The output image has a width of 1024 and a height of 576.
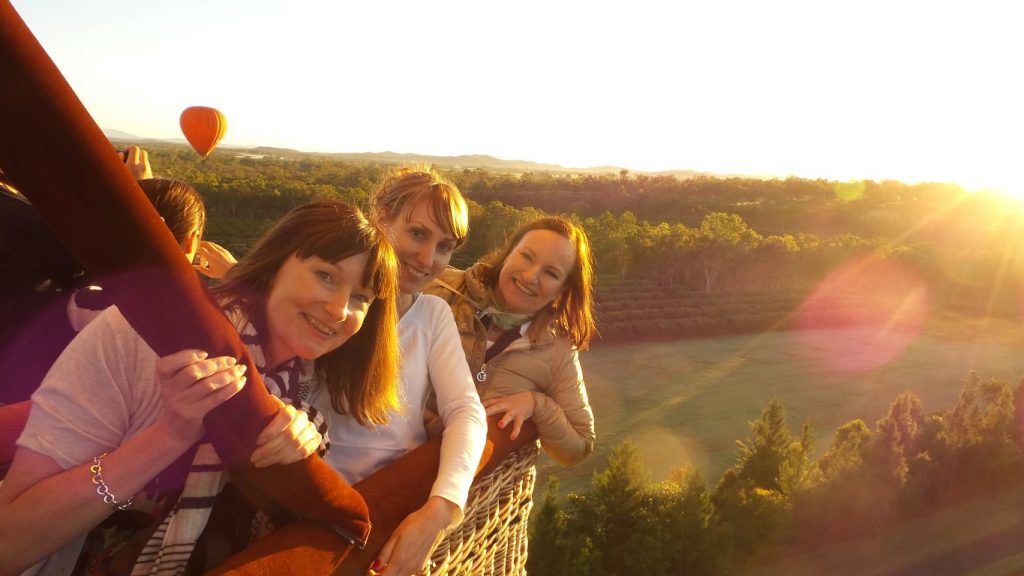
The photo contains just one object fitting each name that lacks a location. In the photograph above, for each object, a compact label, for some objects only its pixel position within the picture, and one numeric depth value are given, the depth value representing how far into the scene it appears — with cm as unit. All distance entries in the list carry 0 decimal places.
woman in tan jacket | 252
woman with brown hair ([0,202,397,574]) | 108
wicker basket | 161
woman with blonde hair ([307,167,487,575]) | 147
